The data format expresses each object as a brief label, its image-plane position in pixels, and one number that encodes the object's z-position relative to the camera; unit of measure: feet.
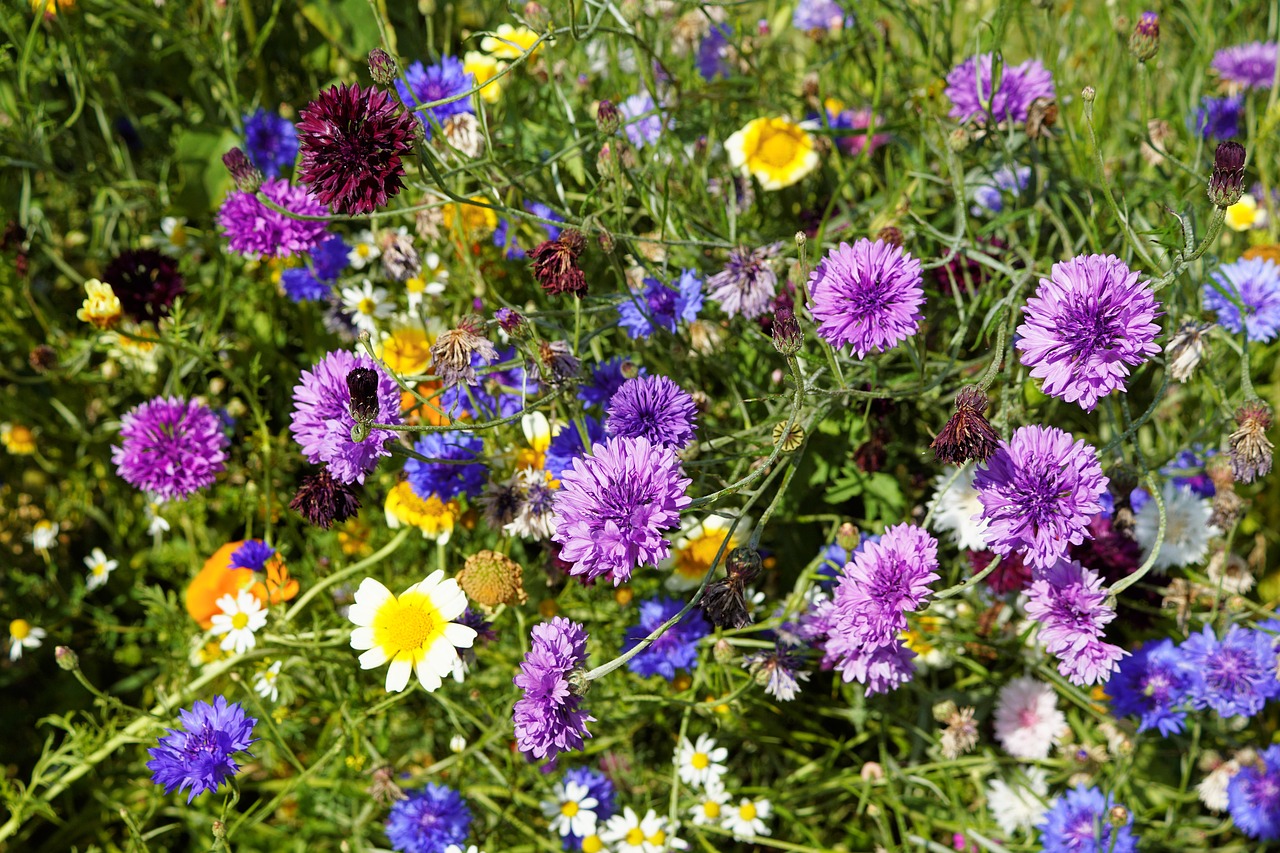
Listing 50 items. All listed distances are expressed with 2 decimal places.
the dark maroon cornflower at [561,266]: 3.14
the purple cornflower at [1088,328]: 2.75
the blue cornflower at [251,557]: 4.06
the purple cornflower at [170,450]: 4.20
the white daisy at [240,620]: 3.92
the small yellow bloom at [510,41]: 4.73
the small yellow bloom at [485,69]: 4.67
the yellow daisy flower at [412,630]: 3.27
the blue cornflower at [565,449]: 3.51
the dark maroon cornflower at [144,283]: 4.41
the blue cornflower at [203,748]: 3.29
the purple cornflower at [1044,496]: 2.83
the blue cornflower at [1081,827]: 3.99
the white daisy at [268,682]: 3.84
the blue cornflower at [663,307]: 3.78
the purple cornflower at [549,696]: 2.83
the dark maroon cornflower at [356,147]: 2.96
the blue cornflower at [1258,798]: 4.03
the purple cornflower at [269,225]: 4.16
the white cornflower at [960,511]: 3.91
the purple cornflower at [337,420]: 3.18
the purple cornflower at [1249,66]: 5.19
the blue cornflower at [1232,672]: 3.81
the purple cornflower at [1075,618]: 3.00
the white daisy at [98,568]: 4.87
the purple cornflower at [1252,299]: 3.94
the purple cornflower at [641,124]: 4.66
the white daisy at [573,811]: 4.11
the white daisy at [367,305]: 4.46
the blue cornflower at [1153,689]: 3.94
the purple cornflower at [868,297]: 2.99
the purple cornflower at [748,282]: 3.76
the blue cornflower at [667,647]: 3.99
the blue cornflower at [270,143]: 4.95
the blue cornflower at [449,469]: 3.78
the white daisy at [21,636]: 4.58
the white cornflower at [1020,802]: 4.42
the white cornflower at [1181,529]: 4.30
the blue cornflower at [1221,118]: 5.11
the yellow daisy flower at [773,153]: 4.54
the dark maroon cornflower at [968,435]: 2.76
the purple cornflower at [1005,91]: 4.23
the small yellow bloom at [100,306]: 4.33
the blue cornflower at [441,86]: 4.38
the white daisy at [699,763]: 4.22
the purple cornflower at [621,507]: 2.72
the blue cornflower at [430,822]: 3.96
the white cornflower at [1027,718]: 4.35
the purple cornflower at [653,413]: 3.13
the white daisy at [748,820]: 4.14
